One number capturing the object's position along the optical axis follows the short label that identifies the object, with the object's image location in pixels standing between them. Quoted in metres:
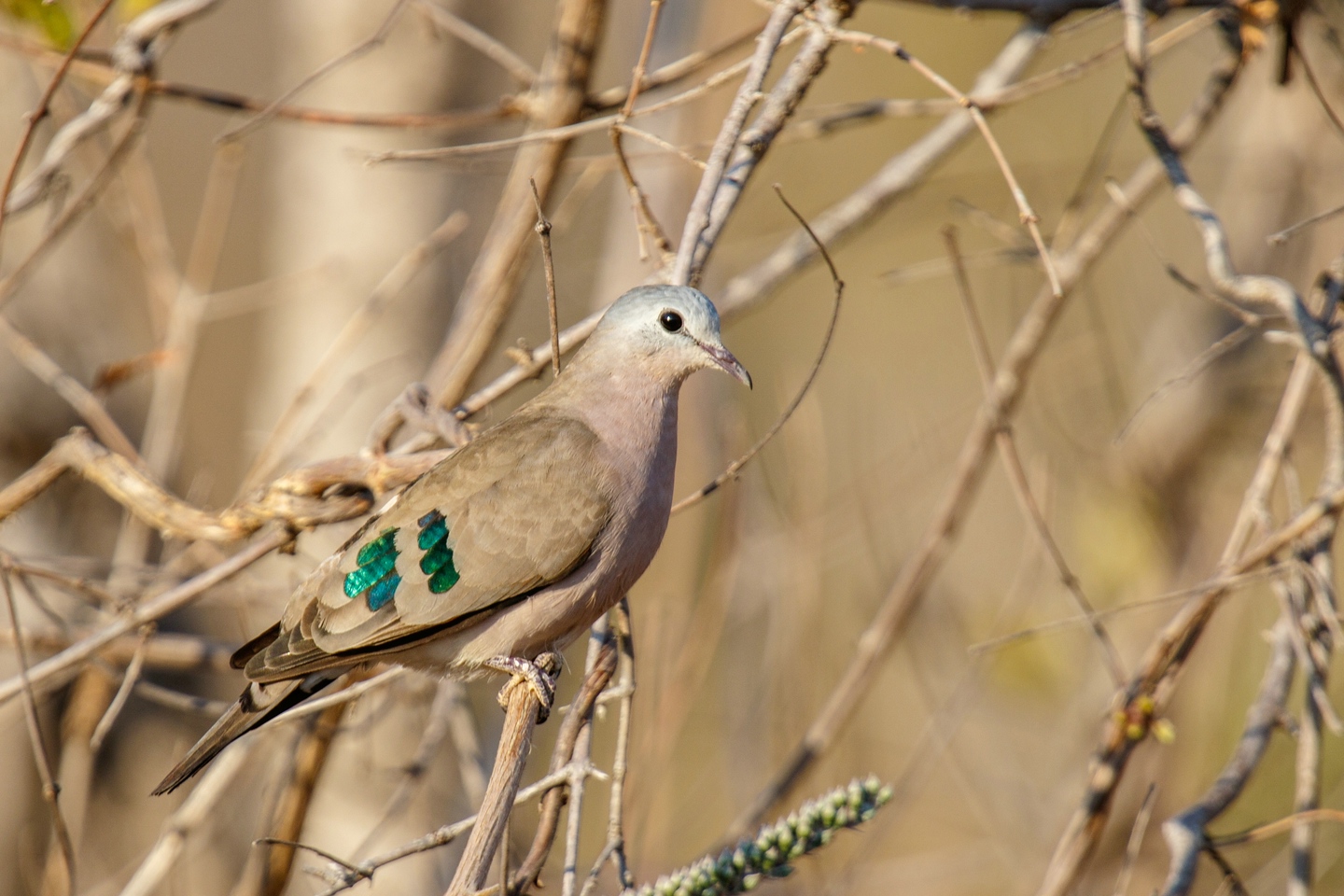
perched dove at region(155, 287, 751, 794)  5.08
